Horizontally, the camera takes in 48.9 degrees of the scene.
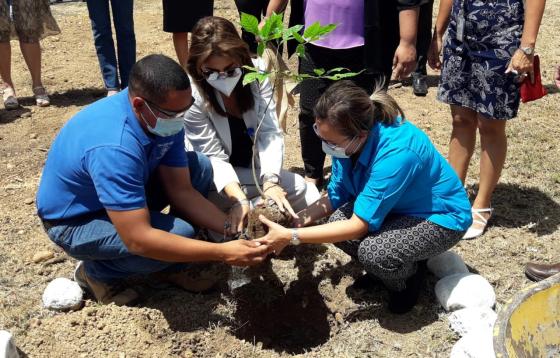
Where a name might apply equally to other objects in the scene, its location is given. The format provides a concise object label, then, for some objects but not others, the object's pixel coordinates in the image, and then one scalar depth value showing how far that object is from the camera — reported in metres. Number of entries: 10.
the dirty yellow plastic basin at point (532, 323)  1.64
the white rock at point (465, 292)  2.46
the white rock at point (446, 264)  2.70
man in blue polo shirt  2.06
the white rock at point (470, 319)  2.34
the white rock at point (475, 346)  2.09
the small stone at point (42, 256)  2.88
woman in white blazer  2.50
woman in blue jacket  2.19
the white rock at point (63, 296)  2.50
